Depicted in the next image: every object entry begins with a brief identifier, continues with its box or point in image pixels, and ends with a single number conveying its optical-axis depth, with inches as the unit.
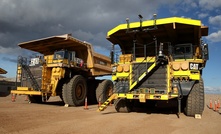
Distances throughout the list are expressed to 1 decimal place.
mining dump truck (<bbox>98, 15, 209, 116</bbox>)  345.7
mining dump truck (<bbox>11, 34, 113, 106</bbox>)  511.2
